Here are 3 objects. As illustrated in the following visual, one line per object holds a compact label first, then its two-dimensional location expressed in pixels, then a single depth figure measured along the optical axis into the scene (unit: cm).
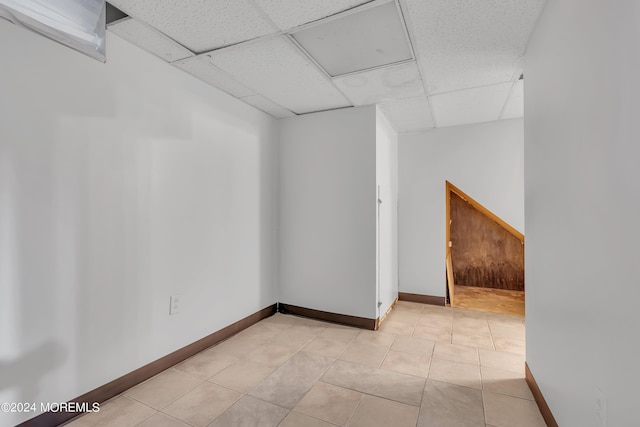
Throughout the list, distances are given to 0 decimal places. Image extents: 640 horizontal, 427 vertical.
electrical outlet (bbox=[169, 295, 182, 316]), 227
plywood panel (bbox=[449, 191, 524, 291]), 457
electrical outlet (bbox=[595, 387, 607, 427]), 104
